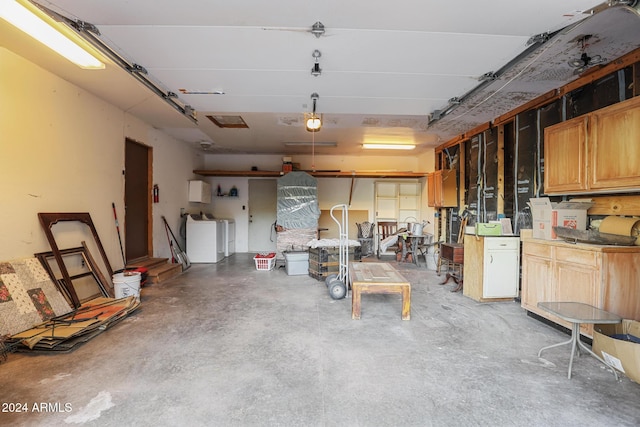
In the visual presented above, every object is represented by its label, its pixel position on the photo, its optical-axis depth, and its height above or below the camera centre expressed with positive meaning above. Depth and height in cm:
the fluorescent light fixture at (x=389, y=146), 684 +161
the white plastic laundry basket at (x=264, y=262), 603 -109
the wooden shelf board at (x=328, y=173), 738 +101
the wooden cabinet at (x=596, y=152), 250 +62
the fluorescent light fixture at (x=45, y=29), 212 +152
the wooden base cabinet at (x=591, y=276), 258 -62
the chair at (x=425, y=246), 642 -83
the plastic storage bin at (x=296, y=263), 559 -103
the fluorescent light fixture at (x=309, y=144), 684 +166
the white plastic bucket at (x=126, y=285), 385 -102
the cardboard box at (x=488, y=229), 405 -24
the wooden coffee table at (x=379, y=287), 326 -87
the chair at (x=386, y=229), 800 -50
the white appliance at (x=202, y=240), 666 -70
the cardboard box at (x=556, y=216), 310 -3
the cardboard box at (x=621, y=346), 203 -104
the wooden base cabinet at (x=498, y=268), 399 -79
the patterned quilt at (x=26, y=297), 267 -89
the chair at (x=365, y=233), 752 -60
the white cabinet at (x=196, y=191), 718 +50
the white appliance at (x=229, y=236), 750 -71
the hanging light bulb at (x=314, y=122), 395 +125
